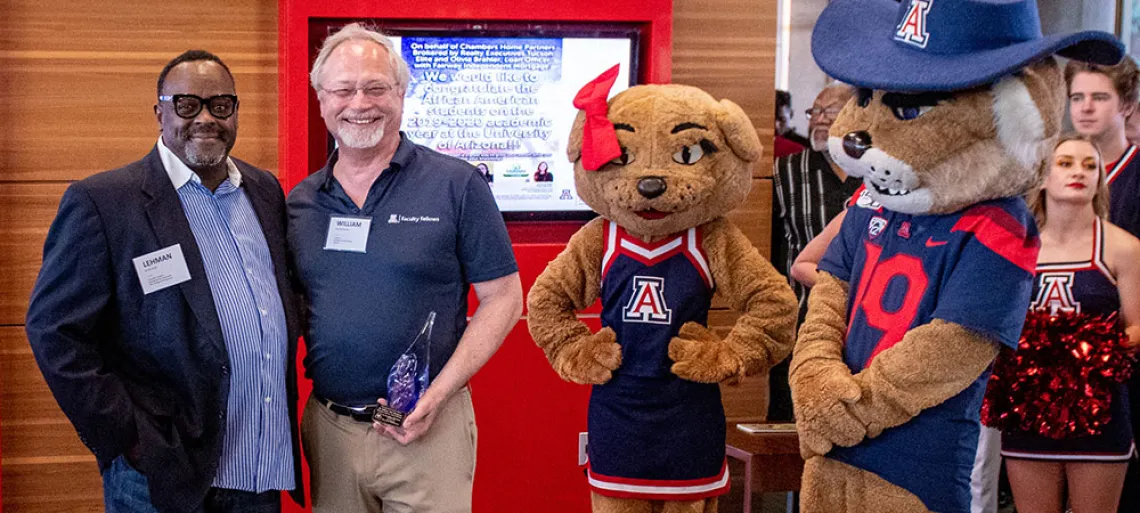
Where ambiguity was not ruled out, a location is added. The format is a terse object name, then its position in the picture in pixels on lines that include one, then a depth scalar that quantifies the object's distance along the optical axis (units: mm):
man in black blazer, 2502
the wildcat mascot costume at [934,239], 2457
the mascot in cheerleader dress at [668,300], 3080
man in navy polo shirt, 2824
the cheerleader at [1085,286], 3705
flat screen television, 4098
